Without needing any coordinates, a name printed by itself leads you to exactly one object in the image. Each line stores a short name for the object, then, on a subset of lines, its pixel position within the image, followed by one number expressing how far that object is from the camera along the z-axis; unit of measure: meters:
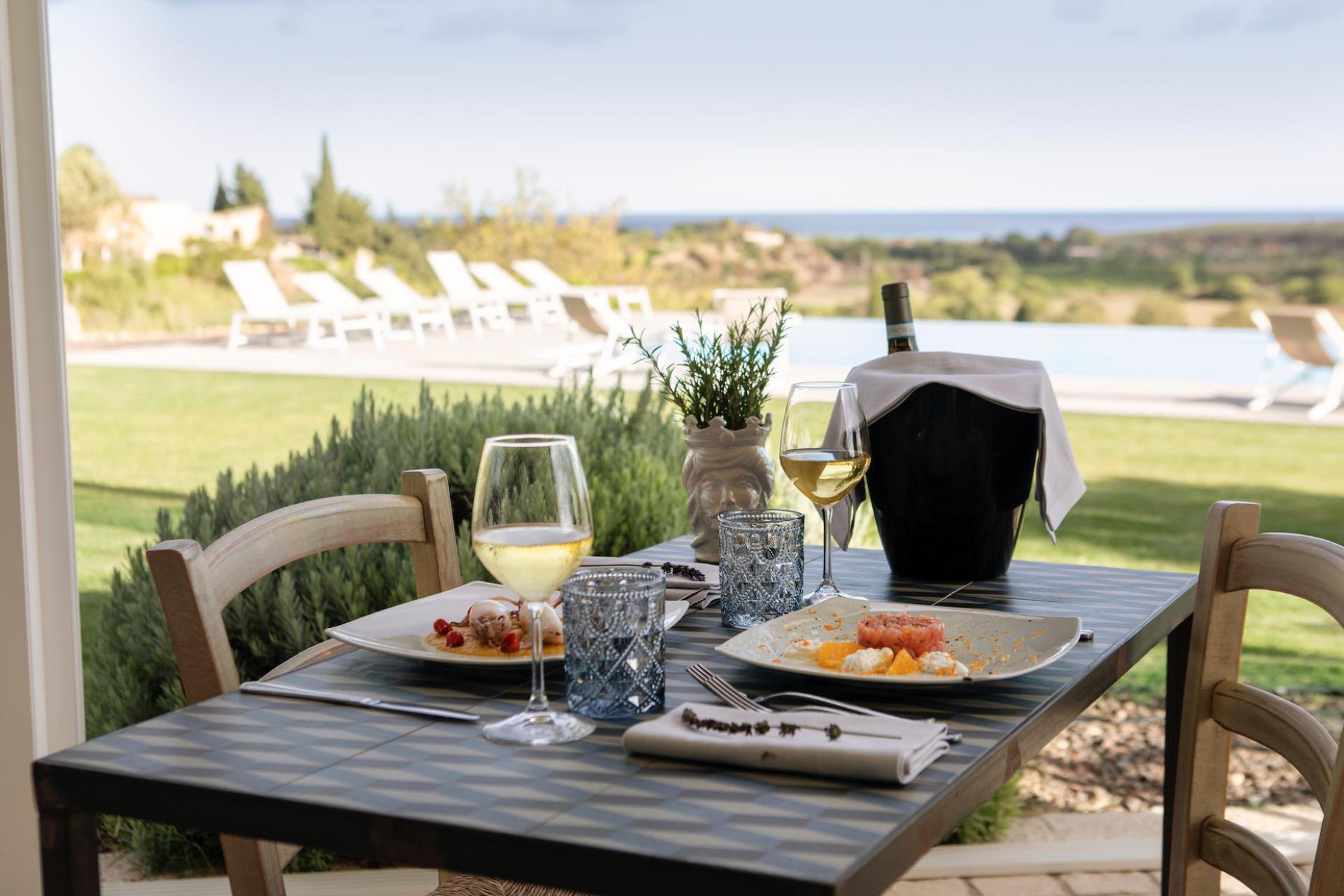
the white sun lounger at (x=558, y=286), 11.04
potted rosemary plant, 1.41
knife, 0.91
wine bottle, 1.40
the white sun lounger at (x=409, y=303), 10.28
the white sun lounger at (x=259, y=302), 8.79
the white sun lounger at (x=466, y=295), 10.78
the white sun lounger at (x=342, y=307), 9.66
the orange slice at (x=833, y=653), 0.99
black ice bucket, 1.34
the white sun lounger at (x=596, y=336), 9.26
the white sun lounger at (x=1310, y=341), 8.75
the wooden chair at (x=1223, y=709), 1.18
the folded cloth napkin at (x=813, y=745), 0.77
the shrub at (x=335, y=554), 2.38
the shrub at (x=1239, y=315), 14.25
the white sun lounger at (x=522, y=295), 10.94
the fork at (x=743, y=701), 0.90
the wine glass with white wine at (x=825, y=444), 1.21
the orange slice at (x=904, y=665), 0.98
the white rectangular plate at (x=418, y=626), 1.02
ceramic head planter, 1.41
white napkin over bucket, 1.32
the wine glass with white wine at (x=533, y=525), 0.84
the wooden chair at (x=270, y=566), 1.05
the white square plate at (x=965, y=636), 1.02
